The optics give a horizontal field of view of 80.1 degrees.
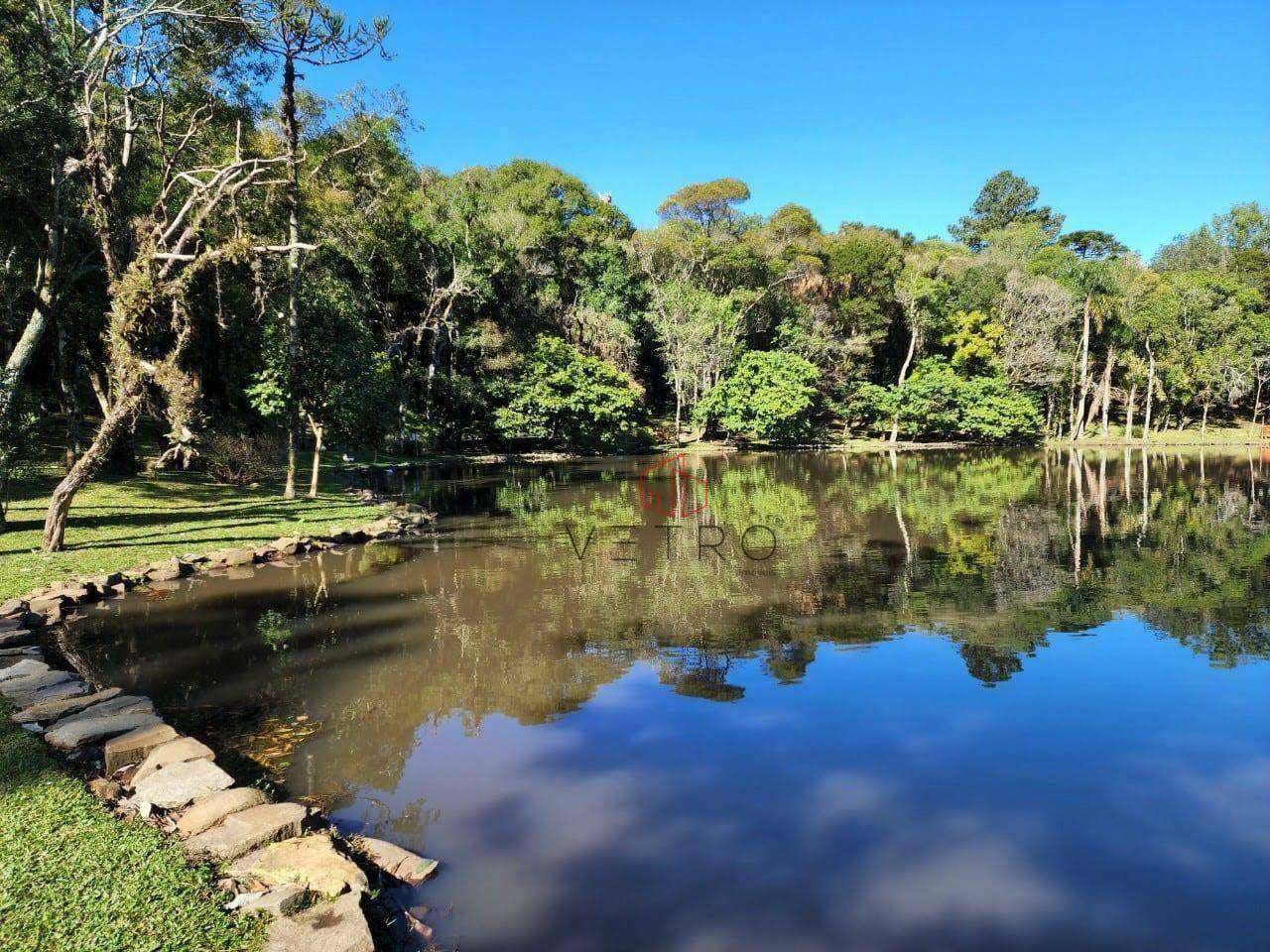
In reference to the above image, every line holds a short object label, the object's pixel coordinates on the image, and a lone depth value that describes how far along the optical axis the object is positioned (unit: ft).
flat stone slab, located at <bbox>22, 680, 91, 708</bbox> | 17.53
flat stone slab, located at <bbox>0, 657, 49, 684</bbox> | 19.26
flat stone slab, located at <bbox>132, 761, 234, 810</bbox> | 13.14
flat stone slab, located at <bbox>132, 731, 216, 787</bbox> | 14.25
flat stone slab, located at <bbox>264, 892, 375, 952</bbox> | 9.47
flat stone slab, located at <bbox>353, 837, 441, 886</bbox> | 12.36
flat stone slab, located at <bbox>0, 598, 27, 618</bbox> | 25.30
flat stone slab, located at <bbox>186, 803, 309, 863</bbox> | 11.59
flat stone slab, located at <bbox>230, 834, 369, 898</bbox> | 10.85
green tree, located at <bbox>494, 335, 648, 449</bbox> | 112.78
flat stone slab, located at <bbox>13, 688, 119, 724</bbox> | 16.47
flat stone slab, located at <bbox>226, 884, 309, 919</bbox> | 10.14
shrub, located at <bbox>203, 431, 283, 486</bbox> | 59.98
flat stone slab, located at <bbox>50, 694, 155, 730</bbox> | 16.59
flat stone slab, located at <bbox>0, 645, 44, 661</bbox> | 21.56
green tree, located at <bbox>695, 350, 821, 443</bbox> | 129.39
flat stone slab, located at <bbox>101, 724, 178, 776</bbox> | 14.74
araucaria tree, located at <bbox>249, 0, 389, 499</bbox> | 47.52
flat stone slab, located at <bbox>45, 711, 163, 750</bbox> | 15.49
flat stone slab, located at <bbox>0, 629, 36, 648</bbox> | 22.90
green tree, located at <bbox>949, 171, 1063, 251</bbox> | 248.32
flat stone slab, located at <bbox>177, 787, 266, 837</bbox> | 12.29
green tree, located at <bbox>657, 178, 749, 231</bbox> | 151.53
